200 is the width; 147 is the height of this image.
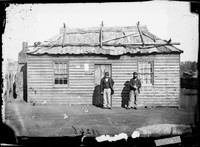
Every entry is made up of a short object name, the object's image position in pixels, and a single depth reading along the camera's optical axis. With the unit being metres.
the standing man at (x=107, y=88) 10.20
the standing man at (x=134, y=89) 10.02
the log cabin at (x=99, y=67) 10.36
